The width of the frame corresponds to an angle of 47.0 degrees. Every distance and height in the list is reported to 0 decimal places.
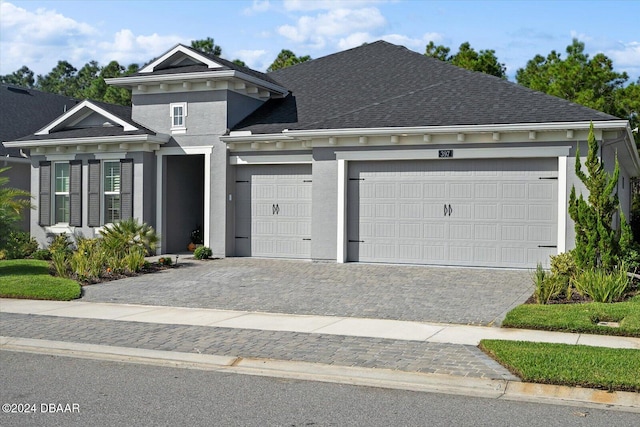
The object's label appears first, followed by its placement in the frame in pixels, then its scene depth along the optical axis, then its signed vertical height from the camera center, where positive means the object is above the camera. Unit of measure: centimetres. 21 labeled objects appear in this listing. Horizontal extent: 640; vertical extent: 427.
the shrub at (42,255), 2100 -164
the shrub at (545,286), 1269 -147
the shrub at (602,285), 1260 -143
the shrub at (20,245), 1814 -131
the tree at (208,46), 4038 +846
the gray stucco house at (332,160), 1700 +107
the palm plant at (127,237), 1859 -101
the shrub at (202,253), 1988 -145
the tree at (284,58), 3883 +753
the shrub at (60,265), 1679 -156
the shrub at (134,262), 1736 -150
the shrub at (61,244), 2088 -134
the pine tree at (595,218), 1413 -30
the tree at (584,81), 2955 +504
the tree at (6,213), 1750 -37
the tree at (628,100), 3044 +428
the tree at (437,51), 3438 +704
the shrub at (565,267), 1398 -129
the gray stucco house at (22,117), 2580 +314
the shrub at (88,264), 1652 -150
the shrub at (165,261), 1852 -157
